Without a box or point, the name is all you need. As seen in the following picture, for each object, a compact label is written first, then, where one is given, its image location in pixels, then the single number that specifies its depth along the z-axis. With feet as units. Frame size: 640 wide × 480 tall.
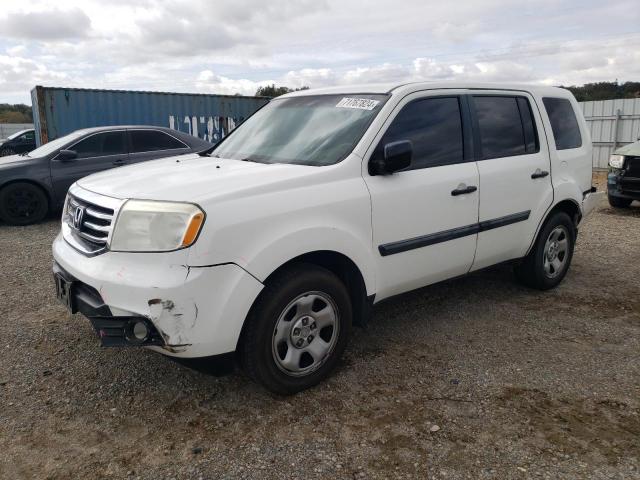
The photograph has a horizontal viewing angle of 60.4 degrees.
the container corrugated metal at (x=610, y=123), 54.49
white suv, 8.83
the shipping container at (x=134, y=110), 41.81
